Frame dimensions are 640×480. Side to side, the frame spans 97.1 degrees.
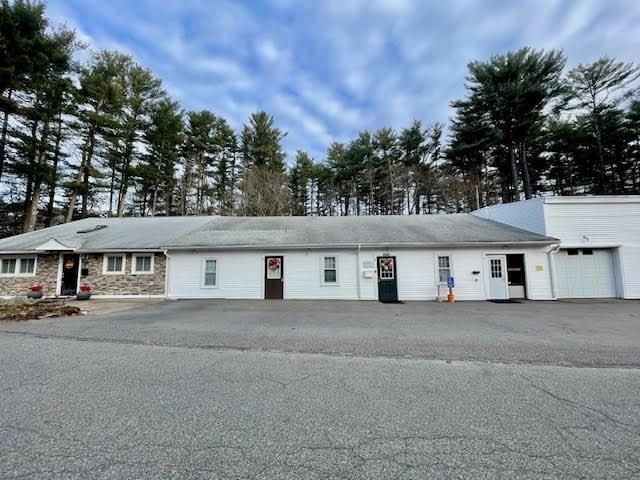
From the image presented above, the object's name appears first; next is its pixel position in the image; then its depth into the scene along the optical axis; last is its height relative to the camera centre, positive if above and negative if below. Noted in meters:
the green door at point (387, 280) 12.48 -0.54
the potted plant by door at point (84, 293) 12.45 -0.90
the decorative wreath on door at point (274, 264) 12.98 +0.25
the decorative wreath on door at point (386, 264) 12.66 +0.17
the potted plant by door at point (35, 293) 12.34 -0.86
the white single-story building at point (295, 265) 12.45 +0.22
